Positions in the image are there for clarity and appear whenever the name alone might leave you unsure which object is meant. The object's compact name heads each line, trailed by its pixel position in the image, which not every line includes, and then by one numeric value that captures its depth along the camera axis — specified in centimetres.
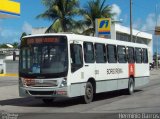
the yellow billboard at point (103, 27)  3653
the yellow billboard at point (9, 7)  3067
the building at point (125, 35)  6589
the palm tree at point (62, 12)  5253
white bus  1589
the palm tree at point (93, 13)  5541
